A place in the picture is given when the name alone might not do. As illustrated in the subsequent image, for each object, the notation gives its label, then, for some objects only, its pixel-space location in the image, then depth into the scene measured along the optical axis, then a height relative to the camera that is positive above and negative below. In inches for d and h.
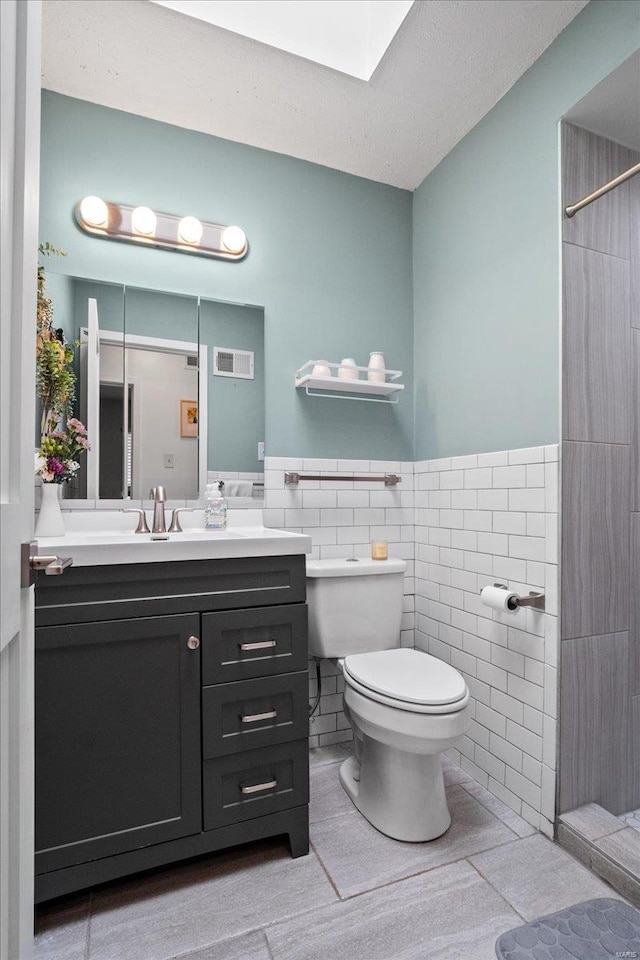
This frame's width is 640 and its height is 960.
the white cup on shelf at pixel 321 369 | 81.0 +19.4
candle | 84.2 -10.8
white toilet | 59.0 -25.5
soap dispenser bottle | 76.3 -3.6
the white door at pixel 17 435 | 26.0 +2.9
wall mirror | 72.7 +14.9
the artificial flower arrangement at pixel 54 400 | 67.4 +11.9
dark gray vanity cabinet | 49.9 -24.5
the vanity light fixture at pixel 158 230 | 72.7 +38.9
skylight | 62.2 +59.3
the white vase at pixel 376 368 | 85.9 +20.2
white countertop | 50.5 -6.6
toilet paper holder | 64.1 -14.7
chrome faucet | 71.7 -3.7
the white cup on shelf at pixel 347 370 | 83.3 +19.3
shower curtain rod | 53.4 +33.7
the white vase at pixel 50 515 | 66.0 -3.9
